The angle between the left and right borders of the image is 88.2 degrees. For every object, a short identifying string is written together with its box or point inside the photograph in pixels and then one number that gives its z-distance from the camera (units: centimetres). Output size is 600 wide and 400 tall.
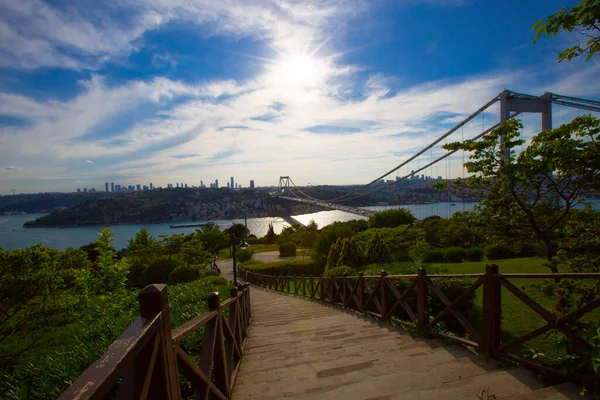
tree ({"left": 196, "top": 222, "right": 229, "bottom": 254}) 2811
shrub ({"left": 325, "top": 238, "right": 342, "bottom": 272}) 1180
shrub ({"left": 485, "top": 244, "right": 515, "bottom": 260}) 1587
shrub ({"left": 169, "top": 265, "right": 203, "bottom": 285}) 1487
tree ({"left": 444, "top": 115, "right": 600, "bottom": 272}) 480
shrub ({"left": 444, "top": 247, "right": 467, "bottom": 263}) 1633
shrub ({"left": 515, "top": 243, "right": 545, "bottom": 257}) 1530
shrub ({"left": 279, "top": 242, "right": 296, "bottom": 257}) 2777
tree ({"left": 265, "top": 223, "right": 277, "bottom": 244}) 4175
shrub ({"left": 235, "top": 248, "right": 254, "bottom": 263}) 2538
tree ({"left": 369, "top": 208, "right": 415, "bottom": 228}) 2631
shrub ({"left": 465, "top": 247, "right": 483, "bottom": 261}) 1645
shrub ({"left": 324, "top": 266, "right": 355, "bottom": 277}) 763
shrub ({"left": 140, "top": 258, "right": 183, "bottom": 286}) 1581
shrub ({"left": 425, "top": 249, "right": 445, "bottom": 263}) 1675
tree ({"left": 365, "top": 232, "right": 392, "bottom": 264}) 1114
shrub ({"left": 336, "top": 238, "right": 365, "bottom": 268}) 1089
